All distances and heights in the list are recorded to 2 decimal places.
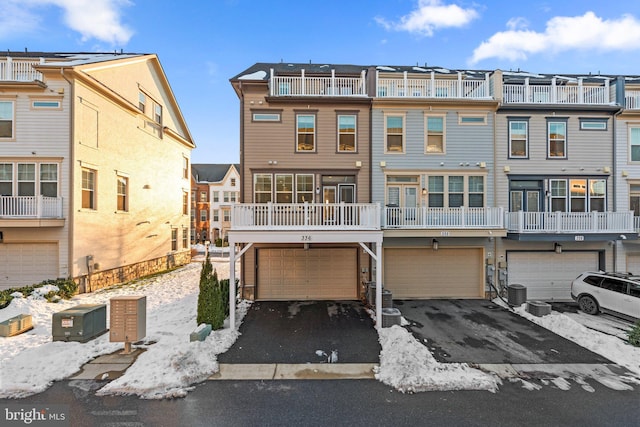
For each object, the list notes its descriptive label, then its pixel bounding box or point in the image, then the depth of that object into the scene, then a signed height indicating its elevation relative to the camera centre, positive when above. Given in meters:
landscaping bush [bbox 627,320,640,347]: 7.31 -3.17
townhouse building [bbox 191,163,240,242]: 38.84 +1.68
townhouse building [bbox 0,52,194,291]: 11.64 +1.97
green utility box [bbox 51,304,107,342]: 7.23 -2.92
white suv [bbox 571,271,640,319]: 9.12 -2.69
